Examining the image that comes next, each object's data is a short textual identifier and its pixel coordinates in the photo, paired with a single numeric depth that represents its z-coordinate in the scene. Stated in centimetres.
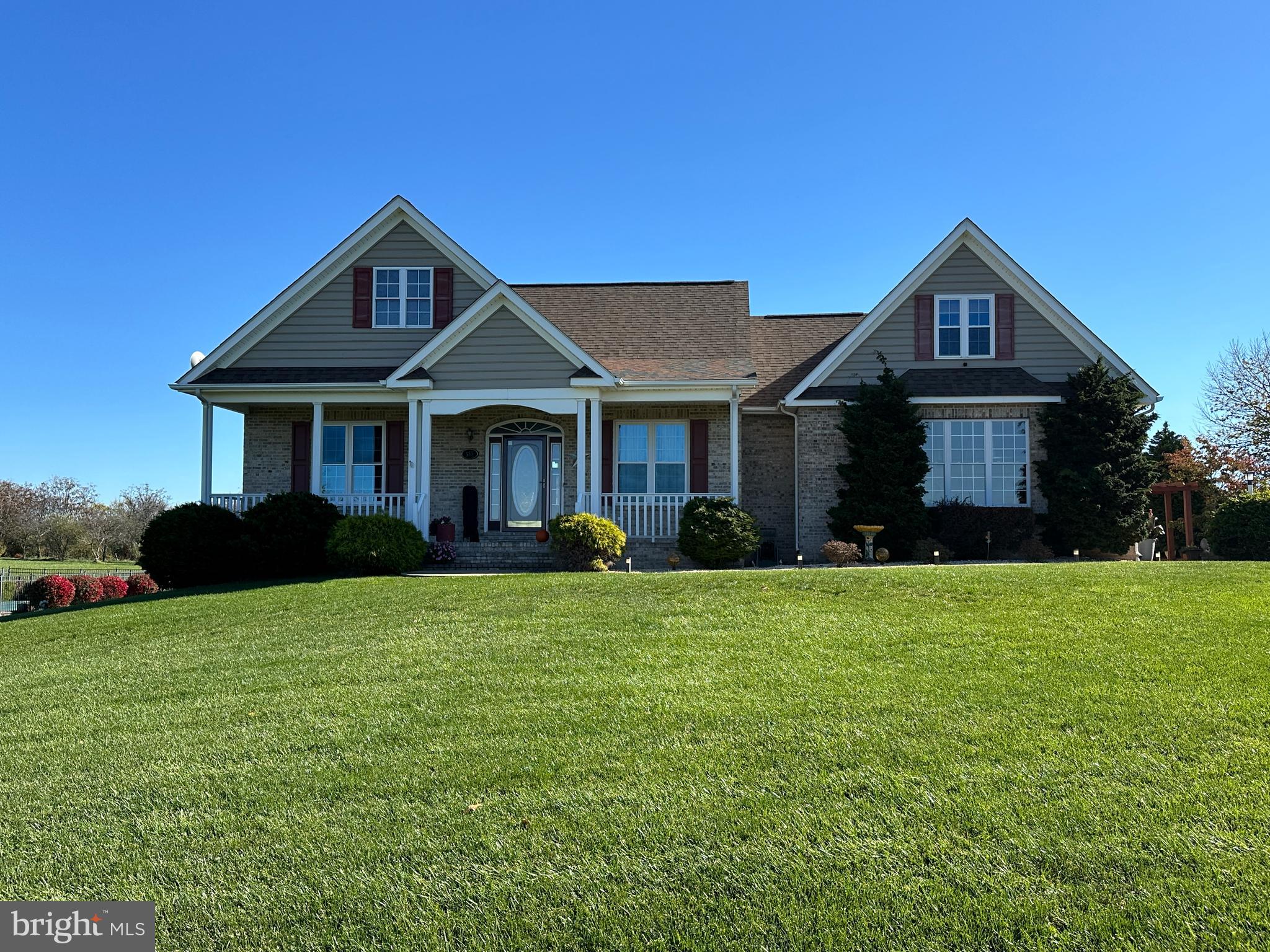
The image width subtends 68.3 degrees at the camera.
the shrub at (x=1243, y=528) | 1611
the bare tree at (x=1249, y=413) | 2706
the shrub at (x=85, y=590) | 2241
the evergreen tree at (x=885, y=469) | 1852
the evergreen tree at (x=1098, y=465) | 1833
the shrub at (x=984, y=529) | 1872
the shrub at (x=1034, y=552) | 1808
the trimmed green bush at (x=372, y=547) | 1588
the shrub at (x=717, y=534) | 1738
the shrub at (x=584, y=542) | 1673
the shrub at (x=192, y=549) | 1675
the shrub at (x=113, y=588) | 2380
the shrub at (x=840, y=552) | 1764
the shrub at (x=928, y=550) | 1812
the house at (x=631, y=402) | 1944
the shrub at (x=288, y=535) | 1652
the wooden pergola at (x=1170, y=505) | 1933
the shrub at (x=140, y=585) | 2362
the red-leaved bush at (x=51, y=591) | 2167
